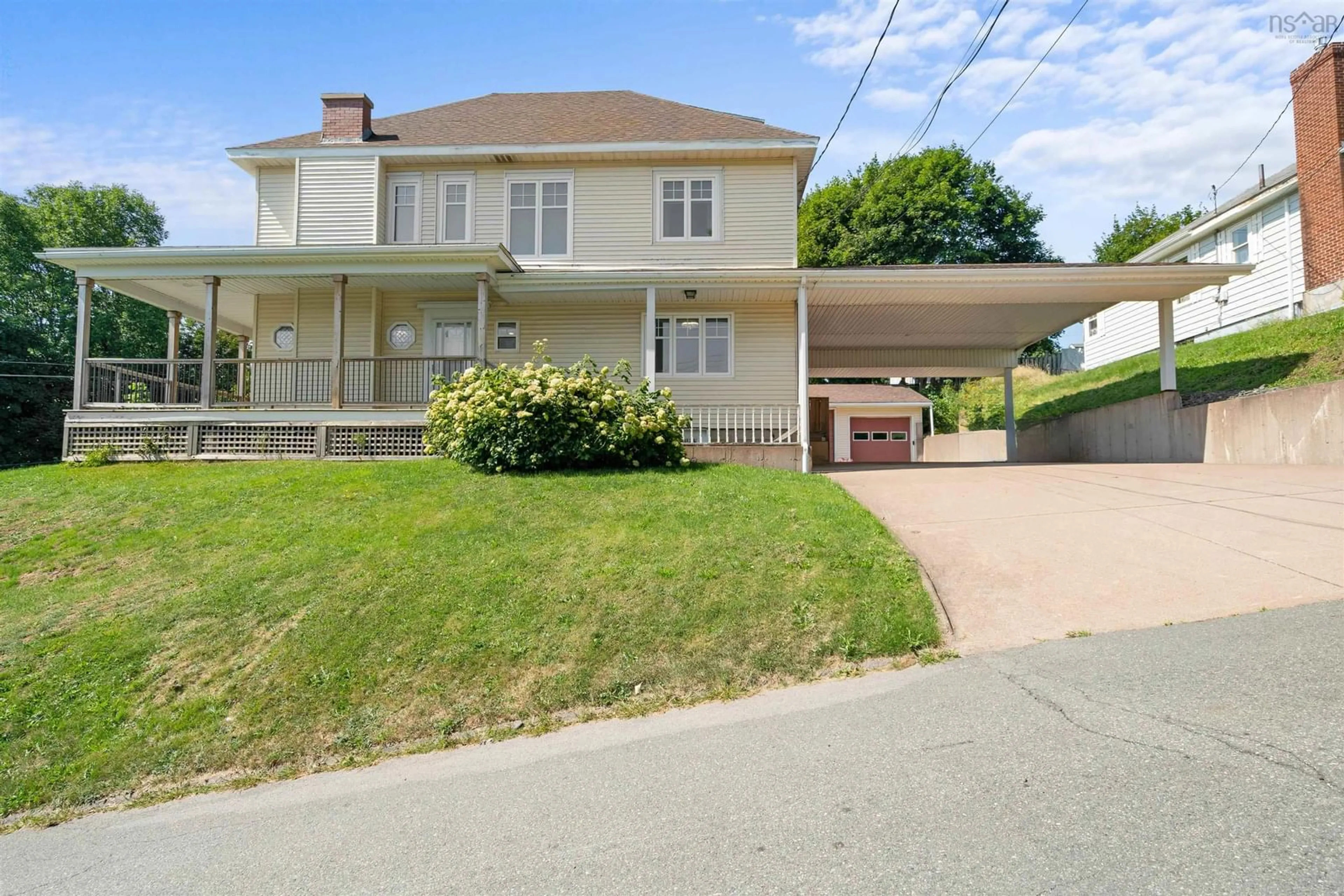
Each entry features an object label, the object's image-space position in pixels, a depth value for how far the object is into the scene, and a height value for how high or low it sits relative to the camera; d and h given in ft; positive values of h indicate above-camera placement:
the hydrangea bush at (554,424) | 36.55 +2.33
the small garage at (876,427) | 106.73 +6.62
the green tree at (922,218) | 132.26 +44.40
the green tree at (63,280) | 105.70 +27.60
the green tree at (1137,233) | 159.43 +50.78
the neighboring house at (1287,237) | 62.28 +21.64
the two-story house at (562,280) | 49.39 +12.08
